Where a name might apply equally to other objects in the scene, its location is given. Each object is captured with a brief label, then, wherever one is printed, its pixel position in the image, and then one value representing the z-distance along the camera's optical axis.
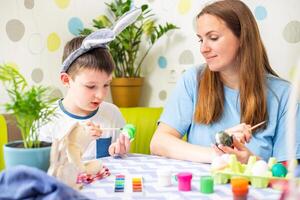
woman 1.41
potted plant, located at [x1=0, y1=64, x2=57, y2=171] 0.73
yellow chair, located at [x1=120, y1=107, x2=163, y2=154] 2.04
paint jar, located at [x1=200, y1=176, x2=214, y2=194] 0.86
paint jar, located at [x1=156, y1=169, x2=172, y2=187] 0.91
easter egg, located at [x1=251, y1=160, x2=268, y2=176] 0.91
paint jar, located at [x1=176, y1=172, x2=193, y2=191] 0.88
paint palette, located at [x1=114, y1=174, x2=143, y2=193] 0.87
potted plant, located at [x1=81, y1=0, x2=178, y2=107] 2.47
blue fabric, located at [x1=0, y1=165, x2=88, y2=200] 0.60
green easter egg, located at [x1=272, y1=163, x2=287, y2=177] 0.93
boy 1.40
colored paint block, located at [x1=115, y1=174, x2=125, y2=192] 0.87
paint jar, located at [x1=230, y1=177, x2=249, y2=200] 0.76
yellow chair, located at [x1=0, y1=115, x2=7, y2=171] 1.69
